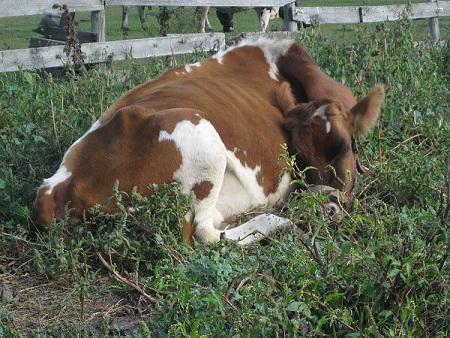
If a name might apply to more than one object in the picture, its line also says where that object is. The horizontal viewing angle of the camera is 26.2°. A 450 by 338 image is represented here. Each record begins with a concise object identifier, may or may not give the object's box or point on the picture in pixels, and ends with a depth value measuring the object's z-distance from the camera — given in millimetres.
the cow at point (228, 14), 20759
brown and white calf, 5145
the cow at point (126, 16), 22758
